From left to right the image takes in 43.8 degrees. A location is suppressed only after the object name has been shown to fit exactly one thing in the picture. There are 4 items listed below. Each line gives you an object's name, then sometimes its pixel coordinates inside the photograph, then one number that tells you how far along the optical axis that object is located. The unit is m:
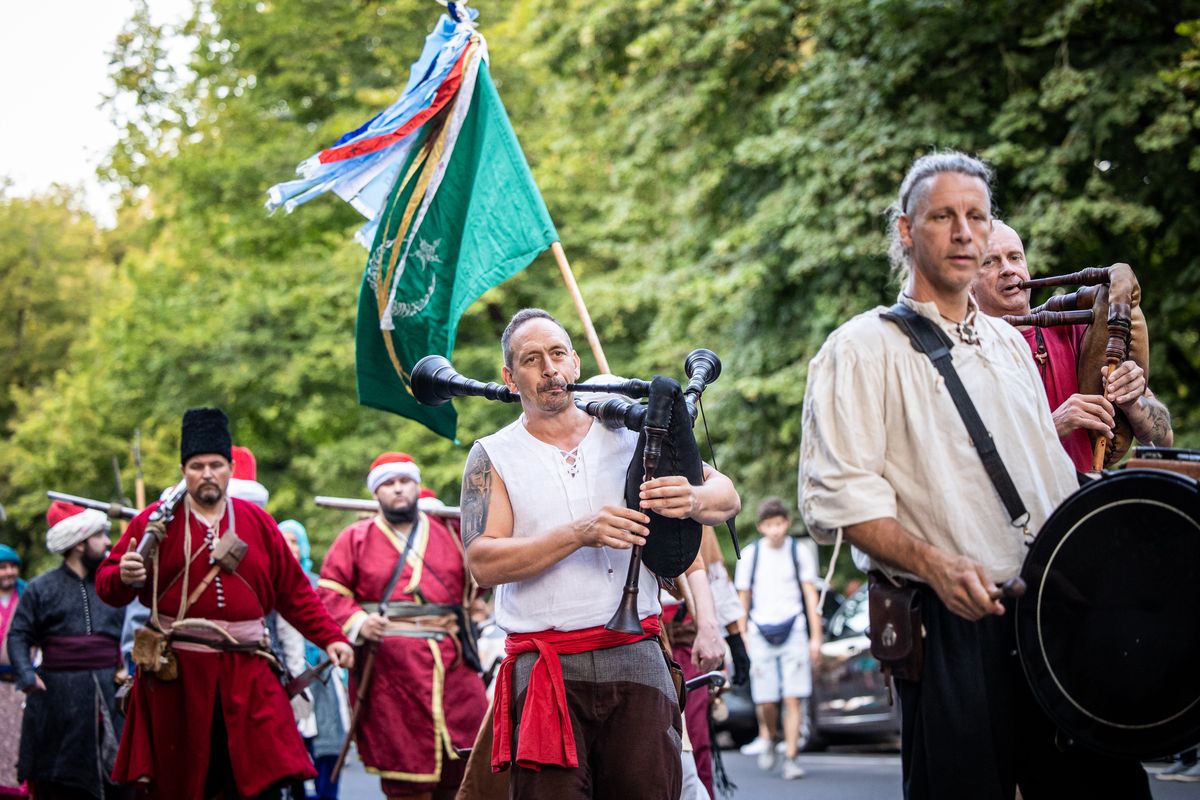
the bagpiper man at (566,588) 4.86
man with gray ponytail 3.90
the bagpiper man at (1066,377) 4.73
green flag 8.24
